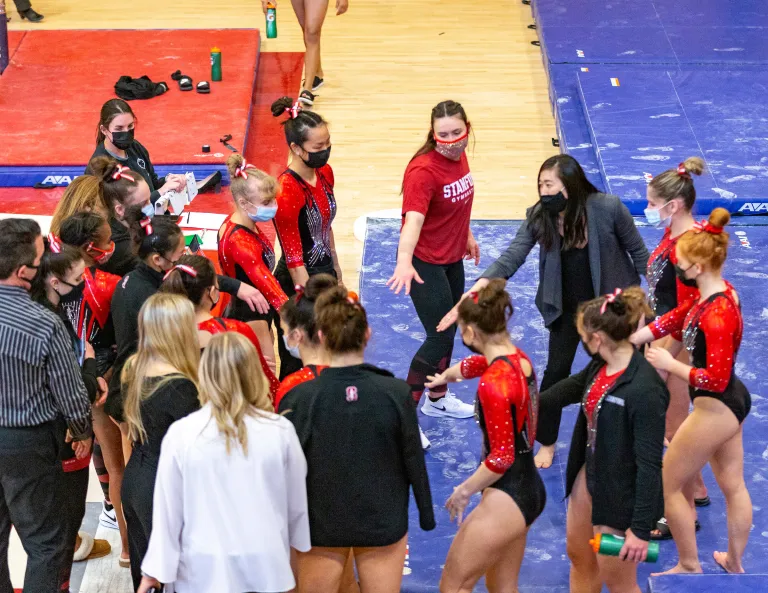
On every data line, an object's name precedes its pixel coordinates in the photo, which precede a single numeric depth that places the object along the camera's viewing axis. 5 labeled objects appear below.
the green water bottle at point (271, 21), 19.70
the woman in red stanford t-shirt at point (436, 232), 9.00
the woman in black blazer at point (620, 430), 6.47
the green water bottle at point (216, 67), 17.86
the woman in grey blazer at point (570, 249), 8.45
